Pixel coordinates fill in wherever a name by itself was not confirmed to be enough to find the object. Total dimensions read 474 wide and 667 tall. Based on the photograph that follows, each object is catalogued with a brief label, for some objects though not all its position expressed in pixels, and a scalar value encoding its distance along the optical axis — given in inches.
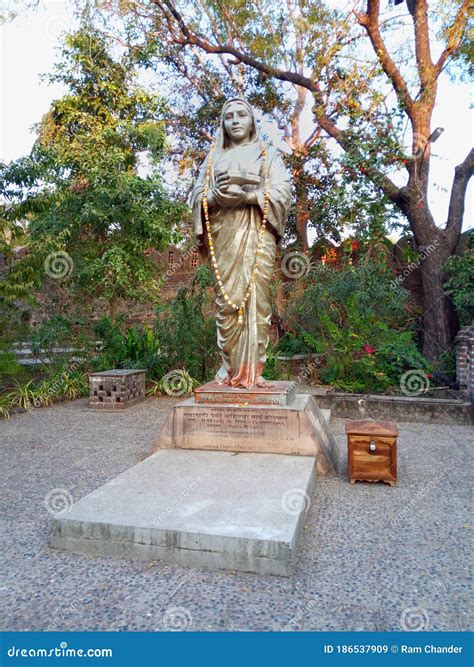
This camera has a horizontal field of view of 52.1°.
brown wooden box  147.4
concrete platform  96.7
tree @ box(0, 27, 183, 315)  348.5
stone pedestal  154.6
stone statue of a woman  168.9
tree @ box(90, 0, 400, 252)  412.5
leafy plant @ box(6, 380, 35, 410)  294.8
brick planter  295.0
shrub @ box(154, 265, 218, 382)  343.3
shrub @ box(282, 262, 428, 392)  309.9
